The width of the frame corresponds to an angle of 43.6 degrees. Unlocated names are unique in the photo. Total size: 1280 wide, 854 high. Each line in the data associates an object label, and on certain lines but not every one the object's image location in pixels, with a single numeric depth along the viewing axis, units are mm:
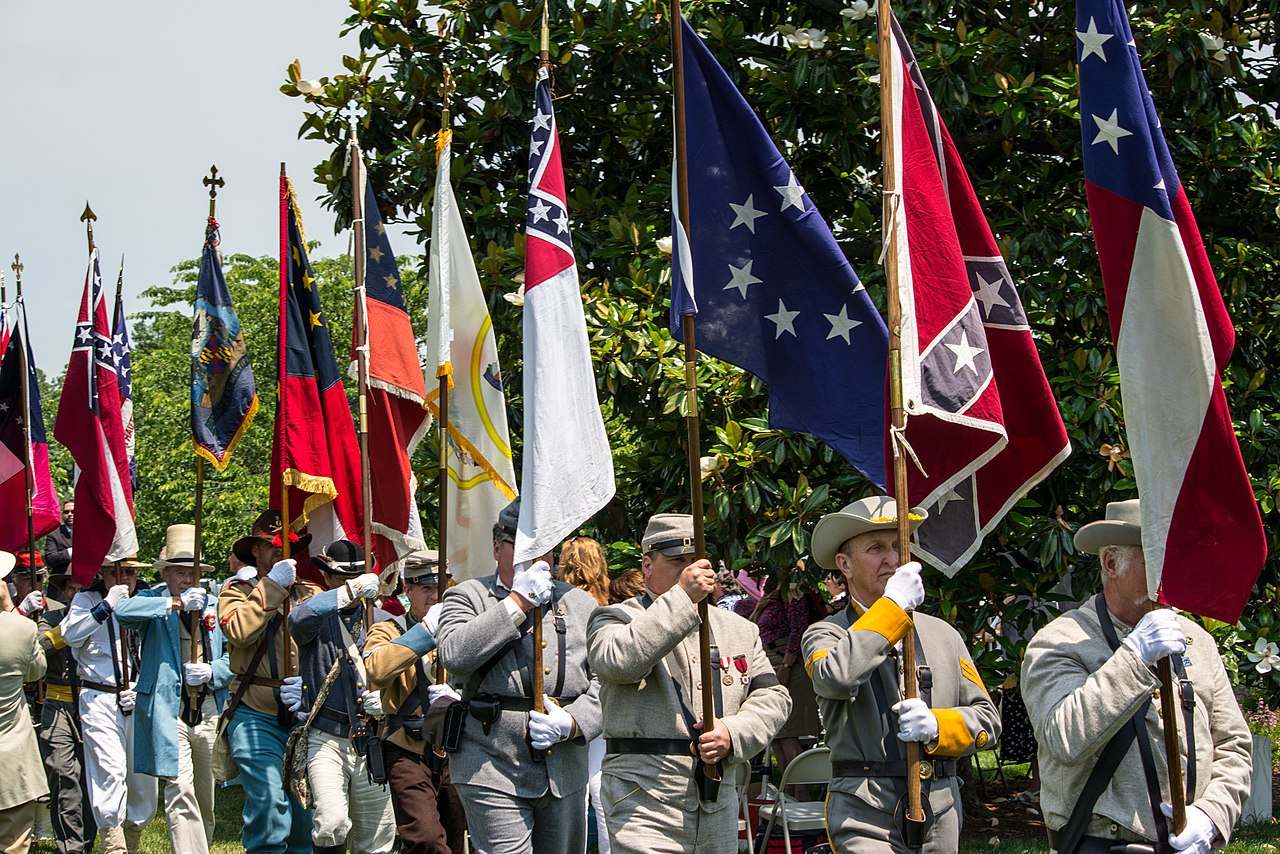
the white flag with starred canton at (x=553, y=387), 7395
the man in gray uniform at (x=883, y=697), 5977
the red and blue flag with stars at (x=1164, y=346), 5543
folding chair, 8859
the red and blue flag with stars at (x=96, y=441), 11414
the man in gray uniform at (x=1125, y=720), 5285
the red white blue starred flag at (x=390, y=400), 10242
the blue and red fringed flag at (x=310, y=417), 10773
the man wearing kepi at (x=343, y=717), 9680
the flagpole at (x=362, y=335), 9836
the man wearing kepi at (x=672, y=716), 6484
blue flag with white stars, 7055
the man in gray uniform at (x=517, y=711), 7402
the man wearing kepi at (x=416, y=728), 9250
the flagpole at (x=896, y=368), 5961
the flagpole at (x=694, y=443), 6492
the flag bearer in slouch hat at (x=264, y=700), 10023
